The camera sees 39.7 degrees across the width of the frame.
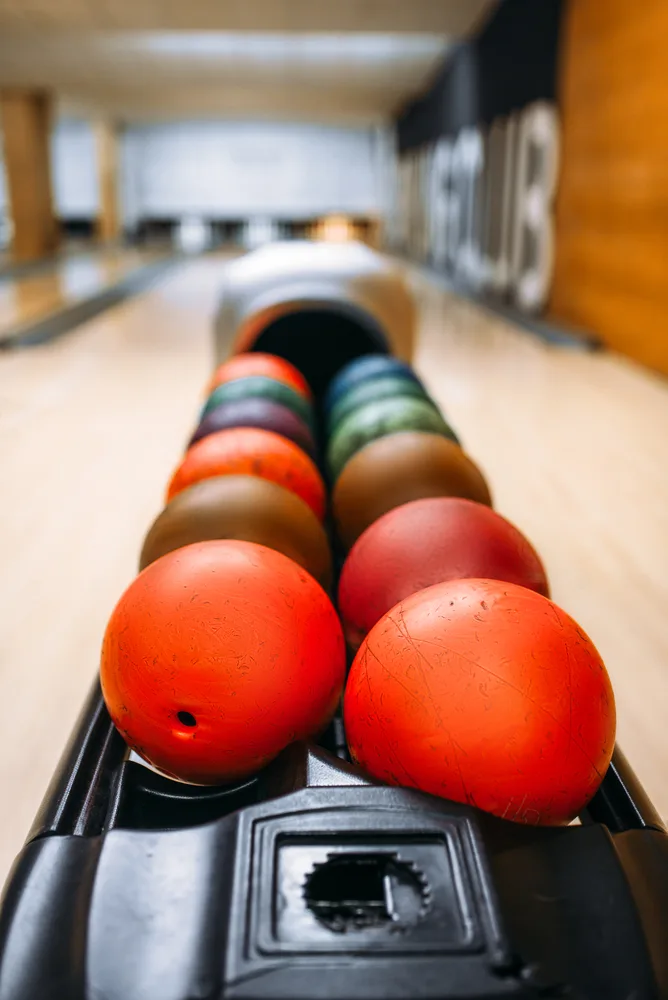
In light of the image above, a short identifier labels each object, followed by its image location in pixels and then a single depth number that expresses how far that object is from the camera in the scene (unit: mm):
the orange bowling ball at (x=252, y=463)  1376
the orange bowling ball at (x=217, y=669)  798
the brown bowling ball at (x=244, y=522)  1114
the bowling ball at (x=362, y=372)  1936
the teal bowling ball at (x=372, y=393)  1780
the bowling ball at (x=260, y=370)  1937
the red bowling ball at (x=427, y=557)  1027
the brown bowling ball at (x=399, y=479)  1324
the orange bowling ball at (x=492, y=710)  713
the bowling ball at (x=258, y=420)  1605
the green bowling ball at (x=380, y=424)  1588
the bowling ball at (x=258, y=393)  1781
